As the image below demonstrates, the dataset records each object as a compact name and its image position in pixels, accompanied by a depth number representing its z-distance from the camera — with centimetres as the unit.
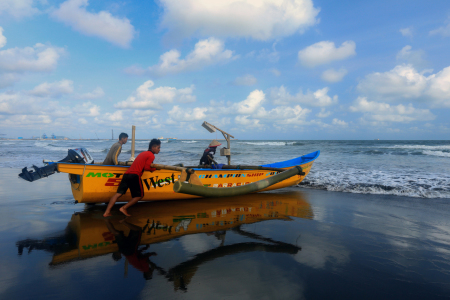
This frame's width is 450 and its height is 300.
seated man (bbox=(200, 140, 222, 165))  739
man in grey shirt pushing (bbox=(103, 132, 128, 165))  597
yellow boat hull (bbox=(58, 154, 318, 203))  541
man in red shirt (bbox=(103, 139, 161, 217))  525
